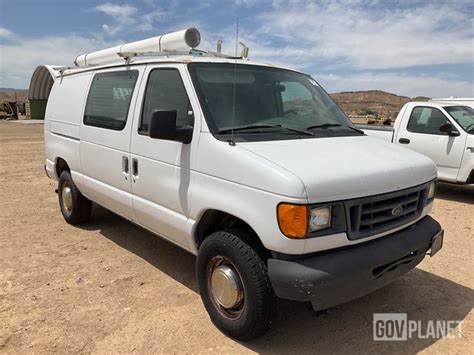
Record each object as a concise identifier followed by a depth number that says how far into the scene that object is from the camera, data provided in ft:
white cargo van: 8.93
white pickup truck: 26.16
